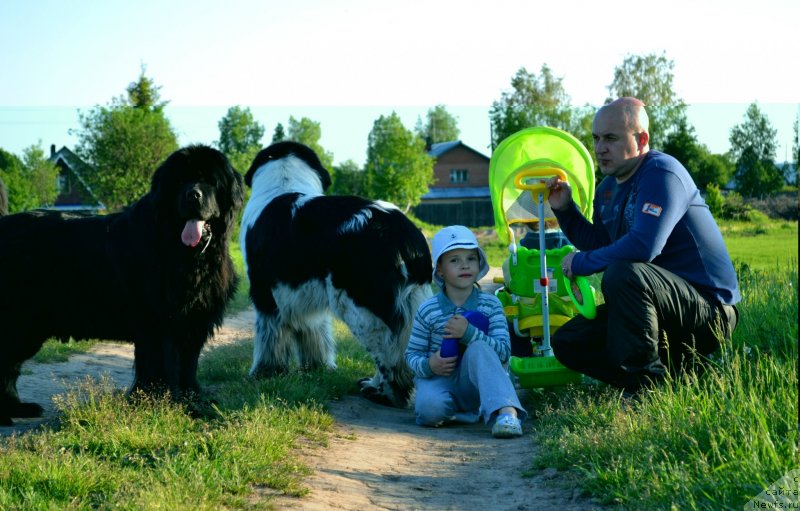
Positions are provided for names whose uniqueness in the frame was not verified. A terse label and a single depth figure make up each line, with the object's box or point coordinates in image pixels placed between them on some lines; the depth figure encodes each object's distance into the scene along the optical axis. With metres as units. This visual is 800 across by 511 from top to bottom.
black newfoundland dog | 5.57
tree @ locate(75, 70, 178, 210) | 33.94
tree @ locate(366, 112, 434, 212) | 56.50
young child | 5.29
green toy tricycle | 5.70
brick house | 71.12
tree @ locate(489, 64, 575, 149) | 55.38
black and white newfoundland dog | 5.99
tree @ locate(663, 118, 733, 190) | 54.56
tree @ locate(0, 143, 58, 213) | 45.97
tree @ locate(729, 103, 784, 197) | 54.91
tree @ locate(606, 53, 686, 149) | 55.22
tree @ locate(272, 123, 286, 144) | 69.44
